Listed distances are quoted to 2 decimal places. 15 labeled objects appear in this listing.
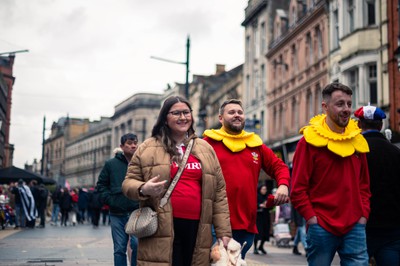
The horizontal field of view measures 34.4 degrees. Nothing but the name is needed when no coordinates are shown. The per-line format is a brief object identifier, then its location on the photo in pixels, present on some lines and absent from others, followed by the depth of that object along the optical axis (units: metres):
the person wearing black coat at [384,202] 5.43
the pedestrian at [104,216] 30.92
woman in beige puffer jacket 4.55
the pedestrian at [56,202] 31.14
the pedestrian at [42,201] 27.69
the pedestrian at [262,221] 15.23
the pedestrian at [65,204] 30.86
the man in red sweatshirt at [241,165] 6.00
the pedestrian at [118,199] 8.05
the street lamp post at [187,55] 26.27
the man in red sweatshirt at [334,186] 4.95
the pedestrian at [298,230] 15.09
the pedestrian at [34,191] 27.84
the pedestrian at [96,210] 23.69
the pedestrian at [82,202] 32.78
